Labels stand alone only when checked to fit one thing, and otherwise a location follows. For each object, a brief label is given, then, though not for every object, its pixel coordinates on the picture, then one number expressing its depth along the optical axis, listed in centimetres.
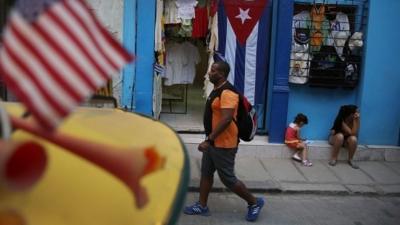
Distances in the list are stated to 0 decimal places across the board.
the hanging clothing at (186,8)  789
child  799
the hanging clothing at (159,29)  791
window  820
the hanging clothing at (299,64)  823
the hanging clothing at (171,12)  795
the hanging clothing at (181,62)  865
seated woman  795
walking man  523
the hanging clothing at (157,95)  816
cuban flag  795
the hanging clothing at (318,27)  817
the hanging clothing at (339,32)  823
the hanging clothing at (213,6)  784
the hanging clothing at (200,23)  795
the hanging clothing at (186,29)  795
